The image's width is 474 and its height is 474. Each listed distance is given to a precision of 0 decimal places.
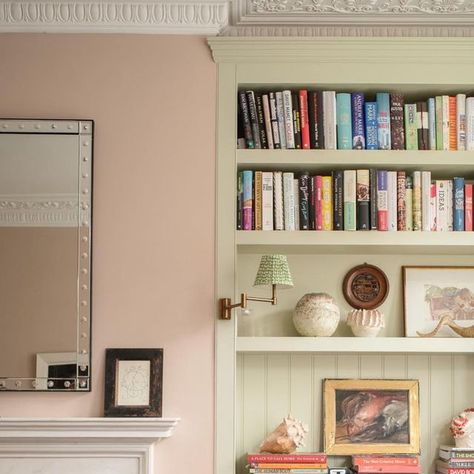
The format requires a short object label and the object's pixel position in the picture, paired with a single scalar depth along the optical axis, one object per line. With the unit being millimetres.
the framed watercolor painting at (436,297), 3520
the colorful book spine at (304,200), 3363
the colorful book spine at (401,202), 3385
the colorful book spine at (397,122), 3412
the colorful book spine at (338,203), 3377
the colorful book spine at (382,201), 3361
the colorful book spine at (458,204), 3389
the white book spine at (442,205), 3392
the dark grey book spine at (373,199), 3361
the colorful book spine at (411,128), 3426
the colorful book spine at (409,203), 3395
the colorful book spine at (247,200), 3348
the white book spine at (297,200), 3375
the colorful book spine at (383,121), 3400
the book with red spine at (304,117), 3385
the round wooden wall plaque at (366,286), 3547
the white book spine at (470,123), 3396
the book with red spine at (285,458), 3254
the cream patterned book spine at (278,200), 3357
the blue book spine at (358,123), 3396
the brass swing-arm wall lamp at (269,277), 3184
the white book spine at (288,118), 3375
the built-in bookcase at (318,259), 3301
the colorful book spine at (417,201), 3385
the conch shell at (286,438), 3271
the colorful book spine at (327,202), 3373
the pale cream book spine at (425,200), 3379
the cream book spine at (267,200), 3346
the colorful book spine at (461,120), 3406
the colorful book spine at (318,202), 3369
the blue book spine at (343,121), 3395
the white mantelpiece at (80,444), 3137
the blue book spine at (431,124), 3416
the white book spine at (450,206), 3396
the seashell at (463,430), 3352
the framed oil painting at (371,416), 3459
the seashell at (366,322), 3361
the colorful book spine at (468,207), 3391
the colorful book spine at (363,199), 3361
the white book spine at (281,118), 3385
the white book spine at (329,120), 3383
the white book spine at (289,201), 3354
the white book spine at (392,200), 3369
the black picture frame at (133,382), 3211
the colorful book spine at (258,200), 3357
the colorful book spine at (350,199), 3361
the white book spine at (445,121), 3404
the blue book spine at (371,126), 3404
